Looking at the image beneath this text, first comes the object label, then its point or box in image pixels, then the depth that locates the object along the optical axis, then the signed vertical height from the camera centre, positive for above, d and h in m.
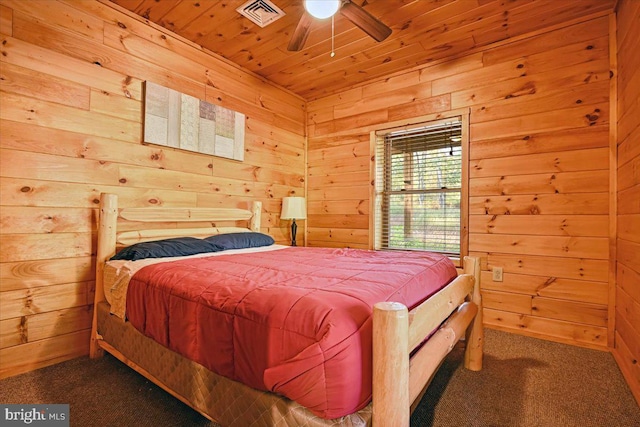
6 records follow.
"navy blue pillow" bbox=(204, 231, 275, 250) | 2.56 -0.23
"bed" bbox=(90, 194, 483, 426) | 0.91 -0.43
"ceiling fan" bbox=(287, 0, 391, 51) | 1.91 +1.31
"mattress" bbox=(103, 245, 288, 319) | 1.80 -0.40
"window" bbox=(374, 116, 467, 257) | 3.06 +0.32
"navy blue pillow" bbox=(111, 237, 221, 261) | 2.04 -0.25
